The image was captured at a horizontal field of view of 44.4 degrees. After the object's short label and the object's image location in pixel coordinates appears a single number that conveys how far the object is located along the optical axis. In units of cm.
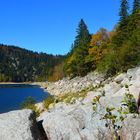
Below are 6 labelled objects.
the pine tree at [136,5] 3736
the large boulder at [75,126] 588
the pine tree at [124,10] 3782
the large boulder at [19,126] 575
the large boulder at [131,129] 555
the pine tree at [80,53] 4451
